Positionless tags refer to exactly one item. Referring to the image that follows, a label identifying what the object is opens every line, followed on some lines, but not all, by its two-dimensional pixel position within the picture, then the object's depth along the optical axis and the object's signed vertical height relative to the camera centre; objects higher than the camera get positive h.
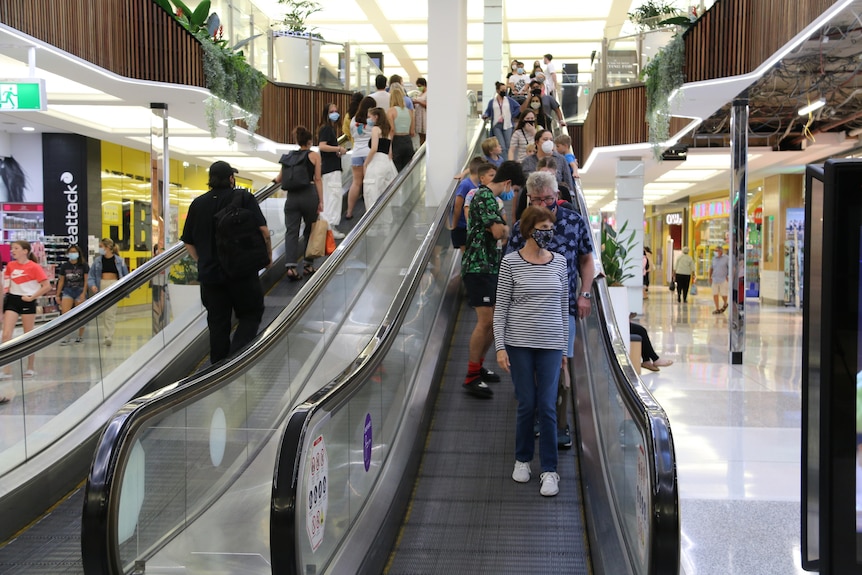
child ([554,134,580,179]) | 9.83 +1.34
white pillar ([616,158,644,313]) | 18.14 +1.32
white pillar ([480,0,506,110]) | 19.38 +5.03
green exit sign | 8.77 +1.75
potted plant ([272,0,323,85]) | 17.00 +4.35
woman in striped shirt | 4.49 -0.35
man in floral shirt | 4.95 +0.10
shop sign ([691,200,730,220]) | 30.59 +1.90
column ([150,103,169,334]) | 12.42 +1.36
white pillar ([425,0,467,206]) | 10.85 +2.22
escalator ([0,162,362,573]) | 4.64 -0.93
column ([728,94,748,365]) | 11.25 +0.41
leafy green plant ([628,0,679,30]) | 15.86 +4.87
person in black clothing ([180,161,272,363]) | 5.85 -0.17
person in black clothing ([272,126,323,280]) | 8.56 +0.54
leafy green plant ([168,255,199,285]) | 7.45 -0.13
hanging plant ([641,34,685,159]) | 11.03 +2.46
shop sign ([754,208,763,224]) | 27.84 +1.44
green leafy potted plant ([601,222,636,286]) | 9.98 -0.03
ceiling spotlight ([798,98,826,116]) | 13.48 +2.55
